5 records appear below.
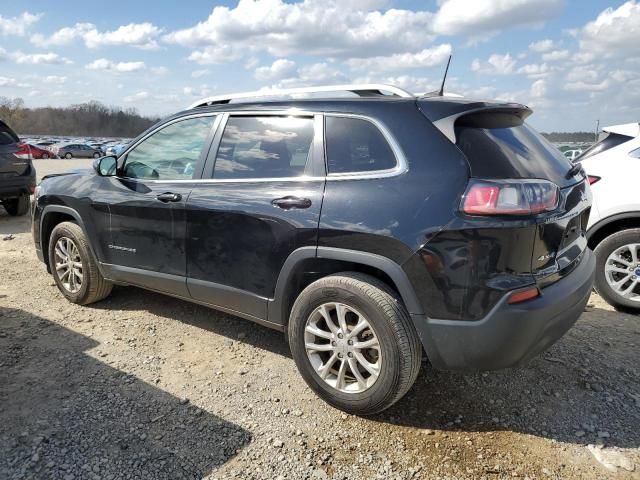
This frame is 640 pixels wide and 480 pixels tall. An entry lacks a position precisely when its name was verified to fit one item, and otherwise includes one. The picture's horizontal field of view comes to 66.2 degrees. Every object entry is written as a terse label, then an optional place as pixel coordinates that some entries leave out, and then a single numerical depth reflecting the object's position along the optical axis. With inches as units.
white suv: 172.4
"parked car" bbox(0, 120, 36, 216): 318.0
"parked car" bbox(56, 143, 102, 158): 1775.1
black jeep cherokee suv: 94.3
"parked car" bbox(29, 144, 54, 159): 1673.2
